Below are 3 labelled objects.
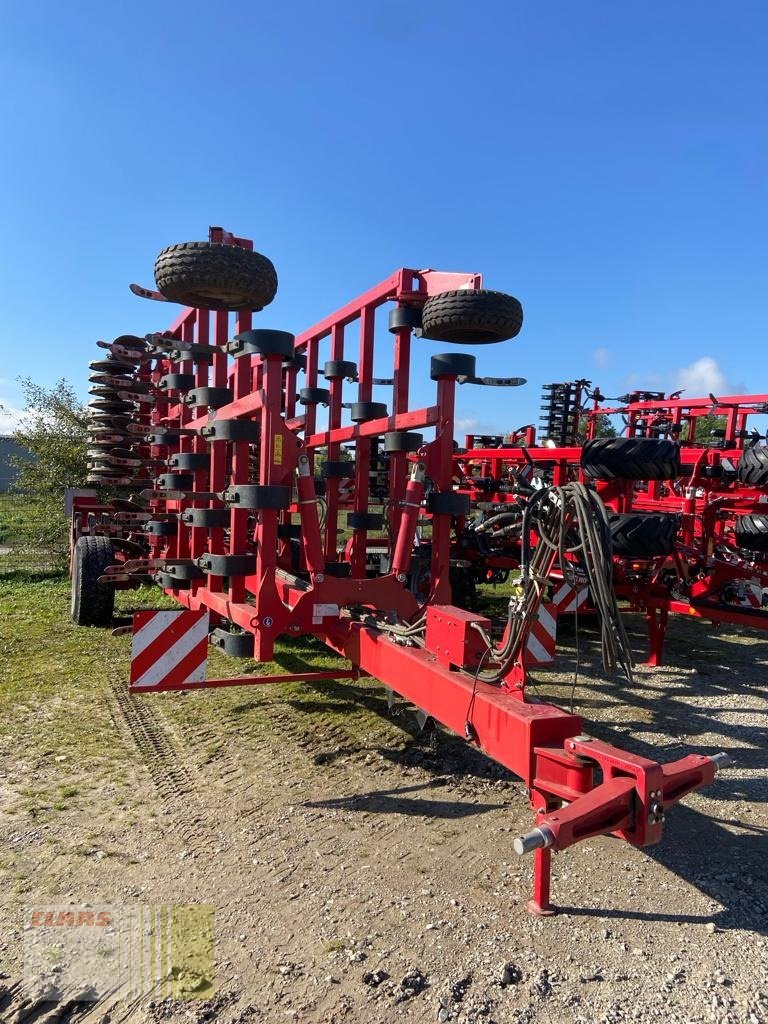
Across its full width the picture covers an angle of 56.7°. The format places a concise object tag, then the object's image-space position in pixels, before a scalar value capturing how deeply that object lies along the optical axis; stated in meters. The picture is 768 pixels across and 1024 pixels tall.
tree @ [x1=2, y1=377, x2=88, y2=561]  11.13
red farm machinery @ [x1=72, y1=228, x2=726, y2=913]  2.65
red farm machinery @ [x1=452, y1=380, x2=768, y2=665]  5.42
